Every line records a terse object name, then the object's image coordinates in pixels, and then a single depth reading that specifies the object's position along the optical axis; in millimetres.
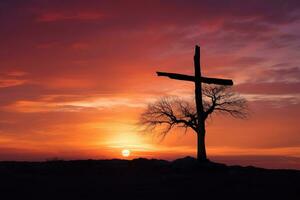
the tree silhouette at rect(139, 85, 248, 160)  34656
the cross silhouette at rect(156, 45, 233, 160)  33494
